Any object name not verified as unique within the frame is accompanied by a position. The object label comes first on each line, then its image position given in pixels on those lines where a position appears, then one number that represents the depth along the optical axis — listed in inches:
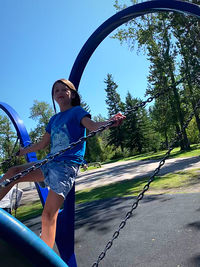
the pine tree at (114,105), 1256.8
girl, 52.2
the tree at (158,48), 416.2
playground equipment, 69.5
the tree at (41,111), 1122.0
